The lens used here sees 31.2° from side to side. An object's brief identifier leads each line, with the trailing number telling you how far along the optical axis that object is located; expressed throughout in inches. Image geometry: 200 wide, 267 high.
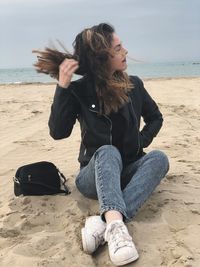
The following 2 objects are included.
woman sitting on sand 107.5
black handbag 122.6
